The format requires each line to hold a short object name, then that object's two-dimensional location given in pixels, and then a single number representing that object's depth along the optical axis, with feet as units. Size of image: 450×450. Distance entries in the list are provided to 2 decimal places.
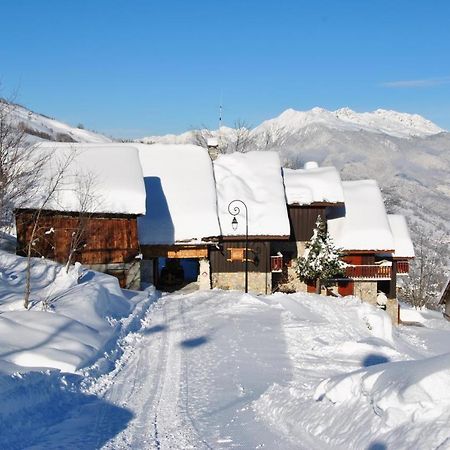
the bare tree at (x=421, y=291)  161.38
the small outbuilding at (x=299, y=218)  95.71
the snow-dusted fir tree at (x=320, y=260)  90.38
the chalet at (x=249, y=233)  89.51
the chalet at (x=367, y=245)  96.78
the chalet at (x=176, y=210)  85.71
